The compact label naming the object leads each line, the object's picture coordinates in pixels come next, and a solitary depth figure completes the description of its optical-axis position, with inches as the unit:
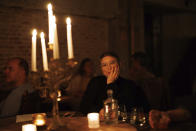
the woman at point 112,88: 107.9
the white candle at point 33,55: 65.0
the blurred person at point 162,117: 49.0
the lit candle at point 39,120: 71.7
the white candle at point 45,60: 63.5
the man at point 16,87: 113.2
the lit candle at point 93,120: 72.7
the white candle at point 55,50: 59.5
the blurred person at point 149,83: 141.0
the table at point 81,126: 72.5
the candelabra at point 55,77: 63.0
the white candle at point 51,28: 59.5
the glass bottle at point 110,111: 77.9
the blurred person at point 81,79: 199.4
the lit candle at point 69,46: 61.4
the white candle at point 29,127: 65.9
